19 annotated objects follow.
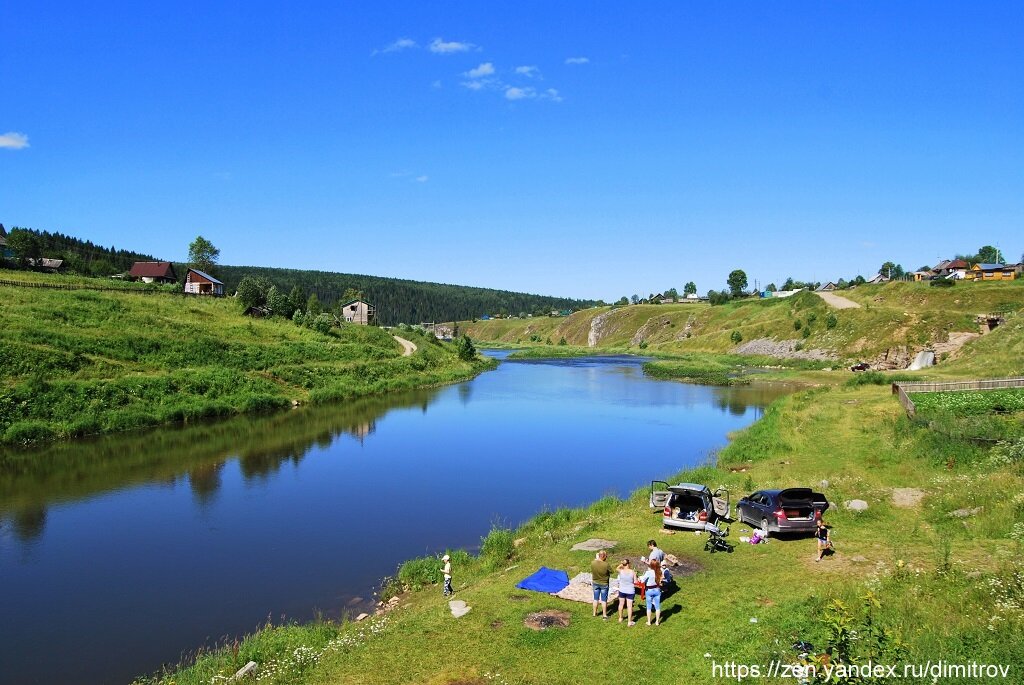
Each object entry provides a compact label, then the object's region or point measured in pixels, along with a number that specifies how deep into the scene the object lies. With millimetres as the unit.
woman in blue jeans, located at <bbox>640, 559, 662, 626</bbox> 14211
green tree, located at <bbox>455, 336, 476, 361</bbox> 108750
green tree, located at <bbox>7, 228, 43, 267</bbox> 89625
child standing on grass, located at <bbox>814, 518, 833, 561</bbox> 17656
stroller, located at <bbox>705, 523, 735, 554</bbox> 19438
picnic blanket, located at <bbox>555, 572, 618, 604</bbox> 15883
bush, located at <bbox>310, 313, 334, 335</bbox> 88562
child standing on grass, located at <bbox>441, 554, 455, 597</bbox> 18219
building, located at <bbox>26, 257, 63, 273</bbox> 92200
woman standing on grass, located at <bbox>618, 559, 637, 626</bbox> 14258
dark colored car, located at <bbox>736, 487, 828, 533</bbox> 19781
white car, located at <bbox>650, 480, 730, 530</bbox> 21359
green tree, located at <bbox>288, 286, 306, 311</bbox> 102938
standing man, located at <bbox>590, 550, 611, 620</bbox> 14781
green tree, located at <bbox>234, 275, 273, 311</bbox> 89750
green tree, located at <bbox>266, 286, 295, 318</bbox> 93188
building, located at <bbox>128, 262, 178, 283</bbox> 110500
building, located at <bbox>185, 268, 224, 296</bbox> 101562
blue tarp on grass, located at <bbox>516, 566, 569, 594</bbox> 16609
